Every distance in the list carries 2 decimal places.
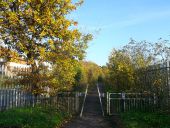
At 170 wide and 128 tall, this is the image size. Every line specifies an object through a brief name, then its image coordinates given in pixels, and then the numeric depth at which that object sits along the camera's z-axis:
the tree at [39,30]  8.71
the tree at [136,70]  8.46
